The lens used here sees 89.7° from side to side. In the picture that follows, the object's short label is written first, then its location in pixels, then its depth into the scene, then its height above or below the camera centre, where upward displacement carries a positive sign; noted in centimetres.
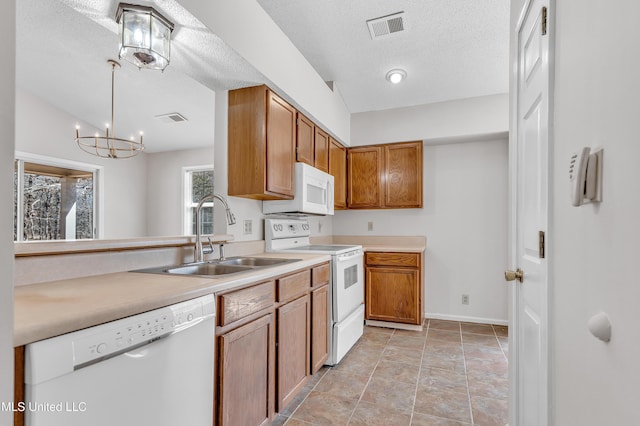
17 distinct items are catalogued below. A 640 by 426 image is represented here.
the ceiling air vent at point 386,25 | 248 +152
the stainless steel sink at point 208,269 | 179 -32
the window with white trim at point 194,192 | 540 +39
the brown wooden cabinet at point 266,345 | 140 -70
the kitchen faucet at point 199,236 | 192 -13
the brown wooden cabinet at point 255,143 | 230 +53
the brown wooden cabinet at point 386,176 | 376 +47
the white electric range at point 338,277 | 259 -56
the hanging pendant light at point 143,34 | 150 +87
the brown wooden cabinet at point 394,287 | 342 -79
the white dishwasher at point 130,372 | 77 -45
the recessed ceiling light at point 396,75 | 321 +141
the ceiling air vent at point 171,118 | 419 +129
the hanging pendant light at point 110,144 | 348 +104
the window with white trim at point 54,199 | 389 +21
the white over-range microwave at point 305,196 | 271 +17
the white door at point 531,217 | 106 -1
